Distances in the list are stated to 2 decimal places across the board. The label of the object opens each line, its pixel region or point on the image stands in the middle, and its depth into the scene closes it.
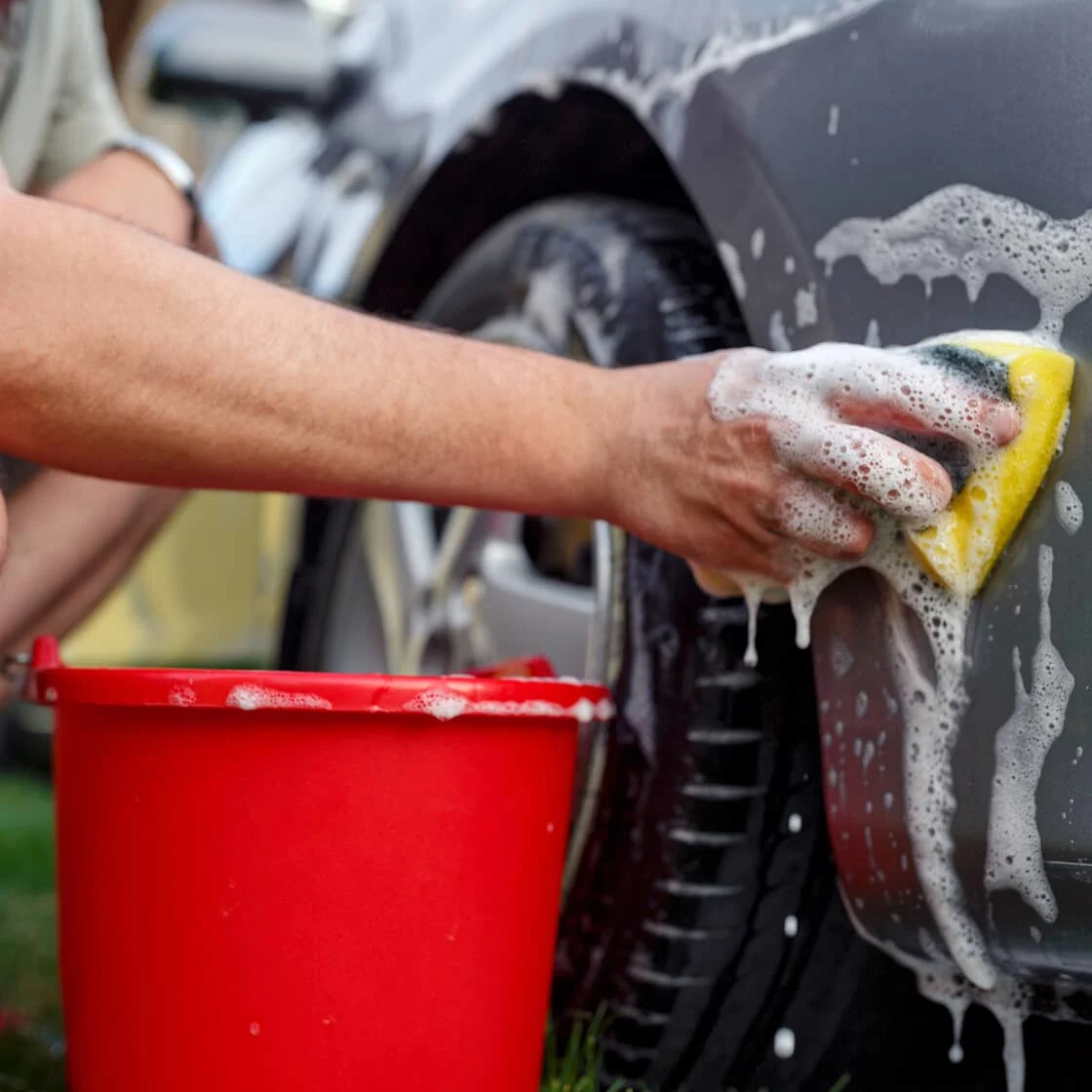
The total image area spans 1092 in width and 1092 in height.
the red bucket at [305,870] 0.89
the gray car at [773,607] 0.79
